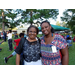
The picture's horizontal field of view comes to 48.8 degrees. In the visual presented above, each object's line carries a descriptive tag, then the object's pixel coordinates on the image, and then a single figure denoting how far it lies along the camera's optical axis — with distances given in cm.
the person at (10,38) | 655
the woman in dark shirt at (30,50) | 160
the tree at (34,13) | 1777
